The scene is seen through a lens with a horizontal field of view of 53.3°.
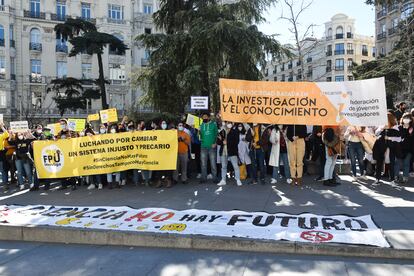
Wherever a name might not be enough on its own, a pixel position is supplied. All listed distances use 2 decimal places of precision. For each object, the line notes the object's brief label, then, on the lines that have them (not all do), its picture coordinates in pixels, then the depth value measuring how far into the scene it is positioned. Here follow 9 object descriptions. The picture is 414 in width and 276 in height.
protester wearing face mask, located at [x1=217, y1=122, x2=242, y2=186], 10.58
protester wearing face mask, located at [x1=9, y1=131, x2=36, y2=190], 11.41
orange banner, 9.58
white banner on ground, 5.81
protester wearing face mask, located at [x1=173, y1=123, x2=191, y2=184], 11.07
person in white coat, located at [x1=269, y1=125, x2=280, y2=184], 10.56
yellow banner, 10.72
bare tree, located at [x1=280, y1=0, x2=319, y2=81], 18.23
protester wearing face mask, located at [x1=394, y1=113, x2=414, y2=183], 9.88
